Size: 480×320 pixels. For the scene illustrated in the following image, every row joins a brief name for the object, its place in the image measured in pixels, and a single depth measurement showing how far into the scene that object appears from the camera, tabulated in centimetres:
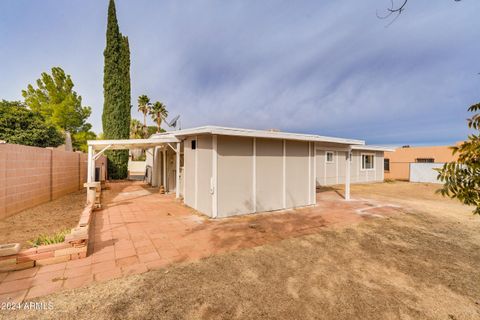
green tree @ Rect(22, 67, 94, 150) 2041
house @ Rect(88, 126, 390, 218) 659
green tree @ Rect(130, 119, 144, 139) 3372
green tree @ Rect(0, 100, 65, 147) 1412
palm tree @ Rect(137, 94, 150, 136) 3181
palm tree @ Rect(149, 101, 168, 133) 3145
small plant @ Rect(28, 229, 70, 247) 408
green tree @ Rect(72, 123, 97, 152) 2300
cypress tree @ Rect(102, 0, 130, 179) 1802
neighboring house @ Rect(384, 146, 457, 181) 2145
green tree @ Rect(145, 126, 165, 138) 4275
